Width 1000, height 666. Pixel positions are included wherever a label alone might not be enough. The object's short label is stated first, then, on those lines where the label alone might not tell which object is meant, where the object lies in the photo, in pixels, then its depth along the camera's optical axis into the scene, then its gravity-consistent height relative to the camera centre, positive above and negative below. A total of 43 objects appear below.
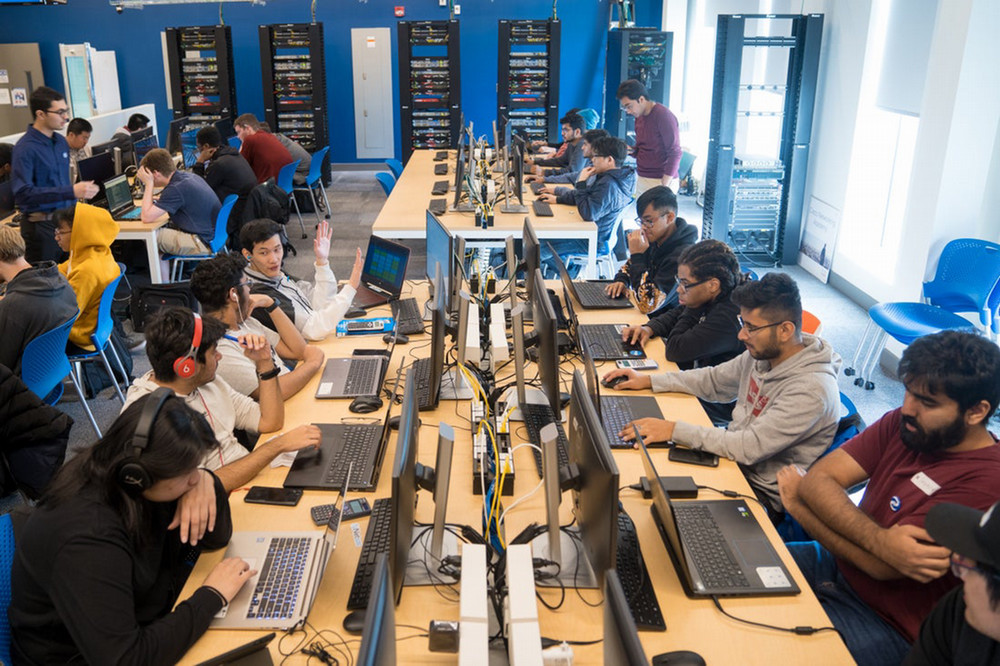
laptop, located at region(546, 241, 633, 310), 4.16 -1.10
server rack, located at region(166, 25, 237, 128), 10.12 +0.07
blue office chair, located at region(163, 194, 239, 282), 5.89 -1.20
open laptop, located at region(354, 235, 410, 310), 4.17 -0.98
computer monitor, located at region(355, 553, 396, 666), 1.15 -0.80
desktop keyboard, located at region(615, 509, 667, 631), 1.86 -1.19
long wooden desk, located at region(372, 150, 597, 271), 5.45 -0.96
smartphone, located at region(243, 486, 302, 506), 2.35 -1.20
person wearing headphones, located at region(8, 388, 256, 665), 1.66 -1.00
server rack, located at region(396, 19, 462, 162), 9.86 -0.06
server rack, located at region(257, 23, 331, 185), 10.06 -0.02
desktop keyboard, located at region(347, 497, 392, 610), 1.93 -1.20
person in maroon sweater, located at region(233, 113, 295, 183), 7.73 -0.70
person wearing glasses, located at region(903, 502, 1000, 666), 1.42 -0.93
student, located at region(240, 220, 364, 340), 3.54 -0.93
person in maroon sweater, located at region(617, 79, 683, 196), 7.23 -0.47
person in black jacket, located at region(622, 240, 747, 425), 3.28 -0.92
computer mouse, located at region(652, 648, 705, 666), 1.72 -1.21
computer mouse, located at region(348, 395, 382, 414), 2.96 -1.17
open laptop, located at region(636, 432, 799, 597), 1.97 -1.19
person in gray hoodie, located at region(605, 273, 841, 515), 2.54 -0.98
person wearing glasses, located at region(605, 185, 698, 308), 4.21 -0.79
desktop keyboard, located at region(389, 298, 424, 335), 3.78 -1.13
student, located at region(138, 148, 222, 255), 5.77 -0.93
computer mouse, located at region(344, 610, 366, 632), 1.84 -1.22
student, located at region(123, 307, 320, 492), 2.36 -0.98
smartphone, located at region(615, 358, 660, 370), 3.38 -1.15
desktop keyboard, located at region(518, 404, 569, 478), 2.64 -1.15
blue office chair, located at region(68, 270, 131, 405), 4.16 -1.30
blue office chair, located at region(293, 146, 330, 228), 8.42 -0.91
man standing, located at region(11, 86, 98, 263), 5.41 -0.70
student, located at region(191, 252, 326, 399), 2.95 -0.86
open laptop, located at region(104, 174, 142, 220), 5.84 -0.89
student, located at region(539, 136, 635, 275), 5.61 -0.75
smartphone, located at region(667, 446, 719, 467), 2.59 -1.18
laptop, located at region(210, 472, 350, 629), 1.88 -1.21
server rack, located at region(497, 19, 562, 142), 9.90 +0.05
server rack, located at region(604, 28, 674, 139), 9.30 +0.30
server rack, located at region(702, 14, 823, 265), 6.50 -0.59
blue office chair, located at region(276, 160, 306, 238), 7.74 -0.92
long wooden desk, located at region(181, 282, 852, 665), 1.78 -1.22
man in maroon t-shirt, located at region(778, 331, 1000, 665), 1.95 -1.04
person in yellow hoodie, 4.17 -0.96
